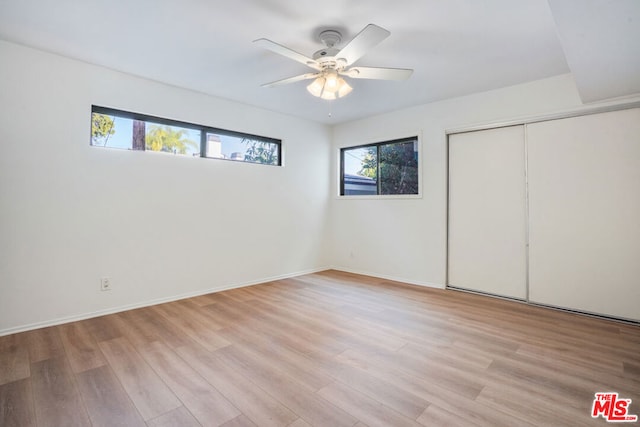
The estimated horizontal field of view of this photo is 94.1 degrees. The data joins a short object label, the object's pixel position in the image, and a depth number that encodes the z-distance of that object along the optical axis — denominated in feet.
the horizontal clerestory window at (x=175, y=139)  10.03
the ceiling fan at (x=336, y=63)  6.37
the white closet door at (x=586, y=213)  9.25
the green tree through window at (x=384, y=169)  14.21
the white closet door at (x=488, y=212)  11.25
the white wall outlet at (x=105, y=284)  9.67
